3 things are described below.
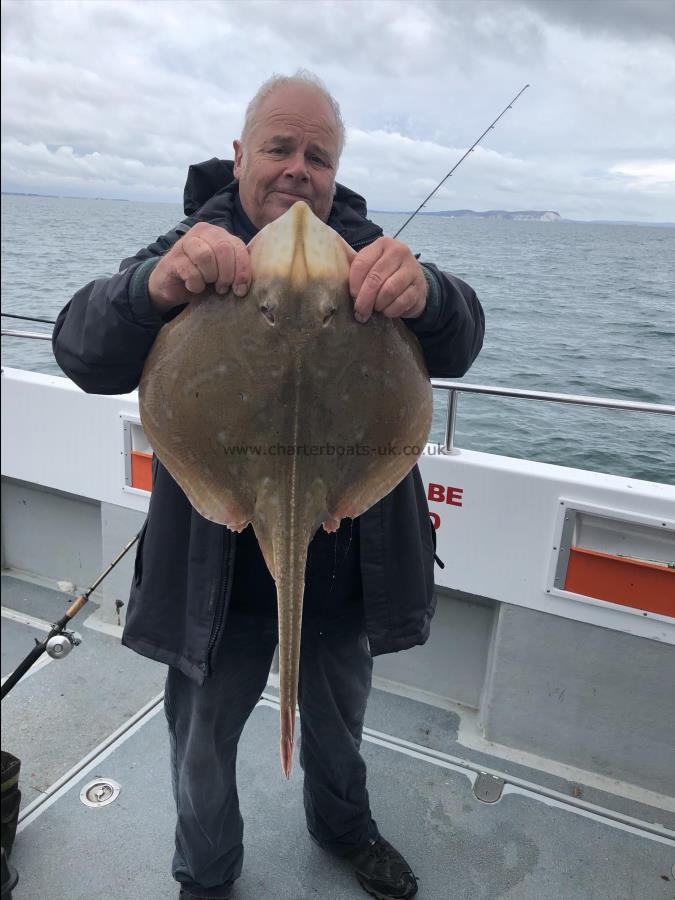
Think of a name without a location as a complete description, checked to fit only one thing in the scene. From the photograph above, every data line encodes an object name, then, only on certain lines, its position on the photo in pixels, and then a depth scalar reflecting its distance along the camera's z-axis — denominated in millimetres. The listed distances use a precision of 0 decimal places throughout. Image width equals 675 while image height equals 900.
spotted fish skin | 1229
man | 1434
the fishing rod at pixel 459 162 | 2212
